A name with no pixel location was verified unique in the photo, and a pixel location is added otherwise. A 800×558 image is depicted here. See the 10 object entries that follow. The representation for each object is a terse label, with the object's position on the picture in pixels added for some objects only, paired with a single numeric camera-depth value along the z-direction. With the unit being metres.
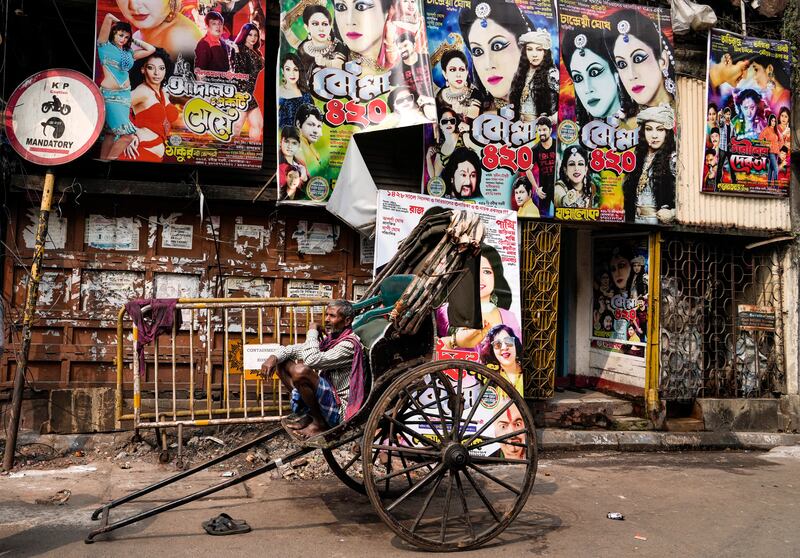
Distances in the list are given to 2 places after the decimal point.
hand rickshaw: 4.29
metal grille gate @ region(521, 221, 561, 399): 7.98
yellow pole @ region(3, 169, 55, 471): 6.00
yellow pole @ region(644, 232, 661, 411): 8.61
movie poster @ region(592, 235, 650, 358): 8.89
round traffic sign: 6.20
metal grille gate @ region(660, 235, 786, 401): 8.89
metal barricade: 6.82
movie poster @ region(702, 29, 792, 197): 8.84
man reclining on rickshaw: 4.50
